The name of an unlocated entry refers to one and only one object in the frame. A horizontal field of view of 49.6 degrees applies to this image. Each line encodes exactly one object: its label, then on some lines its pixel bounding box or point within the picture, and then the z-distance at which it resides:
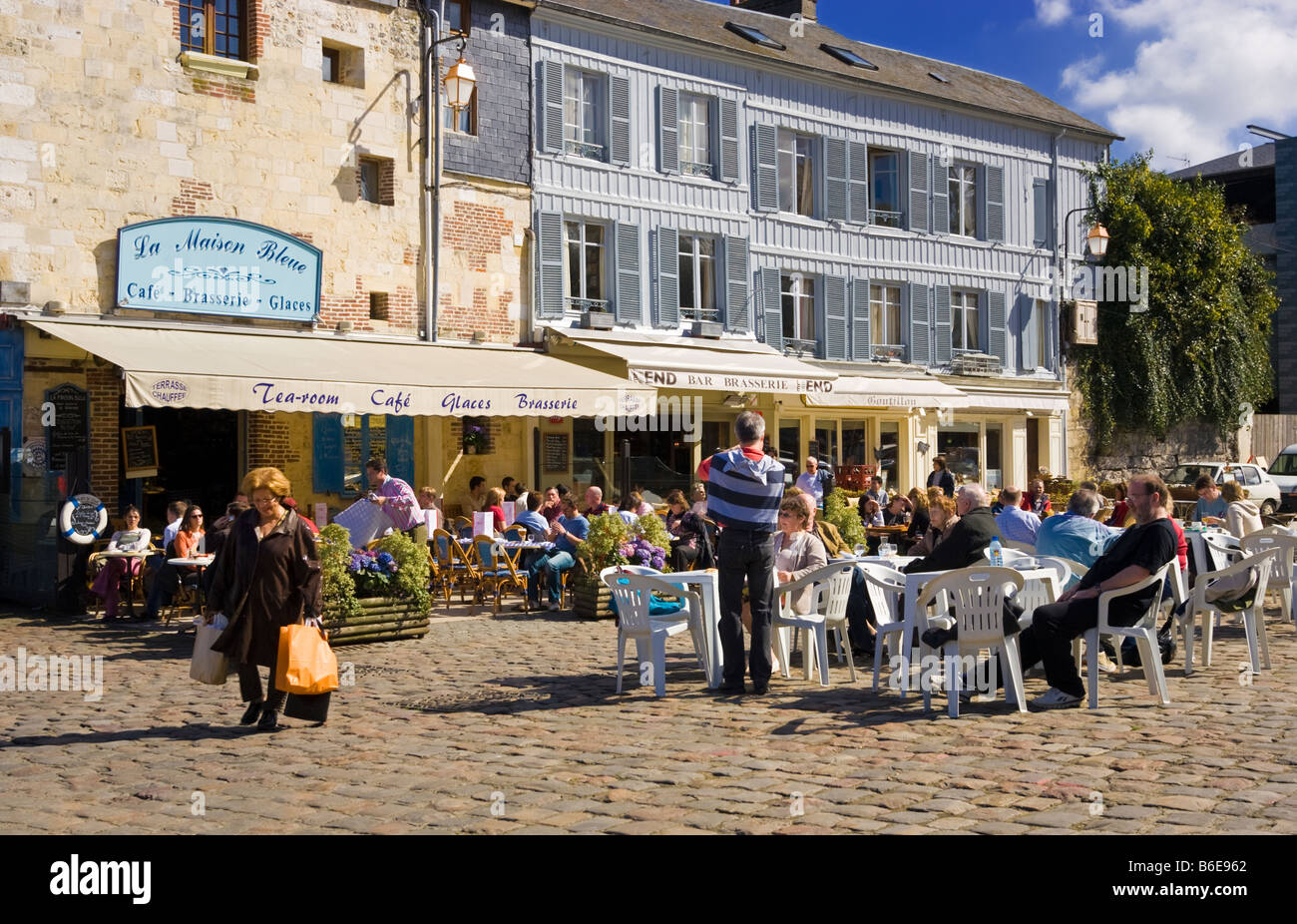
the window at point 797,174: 24.50
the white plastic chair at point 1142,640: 7.76
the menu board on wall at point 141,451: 16.52
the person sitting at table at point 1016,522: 10.53
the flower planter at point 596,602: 13.12
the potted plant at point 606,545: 13.08
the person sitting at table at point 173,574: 13.21
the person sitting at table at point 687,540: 13.59
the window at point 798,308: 24.64
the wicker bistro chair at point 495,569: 13.88
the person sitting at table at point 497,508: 15.18
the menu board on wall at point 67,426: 15.47
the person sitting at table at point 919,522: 14.62
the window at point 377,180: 19.06
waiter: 12.06
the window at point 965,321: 27.67
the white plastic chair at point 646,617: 8.60
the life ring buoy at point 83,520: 13.80
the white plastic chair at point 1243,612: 9.20
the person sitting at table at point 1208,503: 14.10
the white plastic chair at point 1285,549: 11.09
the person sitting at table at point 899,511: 17.62
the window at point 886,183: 26.39
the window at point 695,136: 22.92
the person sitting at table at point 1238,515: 12.84
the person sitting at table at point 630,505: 14.21
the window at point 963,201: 27.55
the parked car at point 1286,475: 30.83
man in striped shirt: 8.31
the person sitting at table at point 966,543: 8.77
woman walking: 7.67
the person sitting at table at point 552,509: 15.55
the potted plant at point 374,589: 11.16
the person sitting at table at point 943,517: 9.73
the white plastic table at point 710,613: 8.94
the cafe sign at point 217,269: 16.27
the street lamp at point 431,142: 19.30
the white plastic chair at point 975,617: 7.63
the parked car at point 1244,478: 28.55
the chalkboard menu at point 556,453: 20.80
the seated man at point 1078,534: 9.52
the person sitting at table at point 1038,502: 17.86
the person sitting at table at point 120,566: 13.38
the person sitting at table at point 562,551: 14.10
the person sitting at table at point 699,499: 14.00
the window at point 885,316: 26.09
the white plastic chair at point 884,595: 8.61
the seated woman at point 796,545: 9.34
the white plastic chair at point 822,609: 8.62
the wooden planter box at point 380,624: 11.23
